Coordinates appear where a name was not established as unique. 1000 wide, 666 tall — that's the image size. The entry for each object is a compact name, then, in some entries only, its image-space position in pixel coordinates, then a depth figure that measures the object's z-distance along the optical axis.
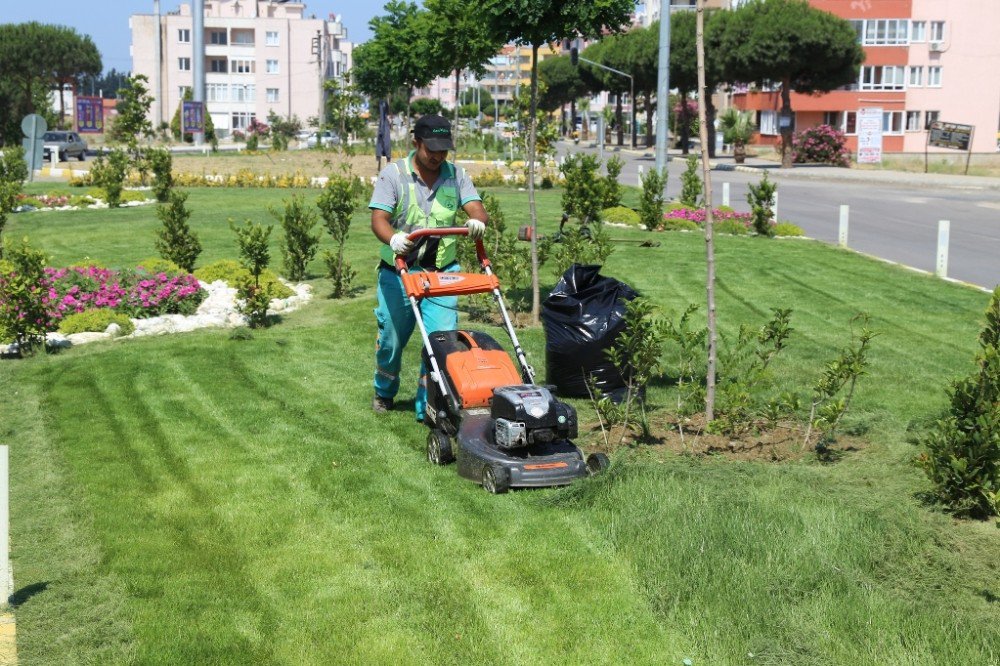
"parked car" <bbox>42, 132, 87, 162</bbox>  60.12
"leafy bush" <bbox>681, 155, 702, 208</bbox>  23.95
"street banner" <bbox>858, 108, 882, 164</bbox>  56.44
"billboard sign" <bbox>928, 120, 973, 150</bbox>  53.91
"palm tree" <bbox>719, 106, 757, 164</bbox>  56.56
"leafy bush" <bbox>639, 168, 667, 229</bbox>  21.11
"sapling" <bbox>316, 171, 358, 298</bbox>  14.14
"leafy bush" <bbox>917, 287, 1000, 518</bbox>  5.88
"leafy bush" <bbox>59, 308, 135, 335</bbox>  11.80
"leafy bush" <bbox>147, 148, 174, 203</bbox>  27.39
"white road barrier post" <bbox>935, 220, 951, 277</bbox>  16.89
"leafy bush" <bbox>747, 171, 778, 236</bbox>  20.64
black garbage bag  8.77
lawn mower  6.49
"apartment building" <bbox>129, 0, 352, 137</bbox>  114.75
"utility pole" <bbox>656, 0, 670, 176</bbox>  25.20
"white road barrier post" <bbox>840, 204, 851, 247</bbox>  20.20
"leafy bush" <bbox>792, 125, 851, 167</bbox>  58.69
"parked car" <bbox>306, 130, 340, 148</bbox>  64.43
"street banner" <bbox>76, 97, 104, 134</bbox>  74.75
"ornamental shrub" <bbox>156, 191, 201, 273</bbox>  15.28
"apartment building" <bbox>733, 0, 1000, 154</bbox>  73.06
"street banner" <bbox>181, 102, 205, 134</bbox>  66.25
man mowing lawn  7.68
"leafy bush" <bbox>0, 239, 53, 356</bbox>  10.91
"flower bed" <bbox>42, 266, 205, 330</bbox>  12.34
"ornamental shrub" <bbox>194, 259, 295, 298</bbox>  13.75
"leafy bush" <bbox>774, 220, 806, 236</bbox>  21.36
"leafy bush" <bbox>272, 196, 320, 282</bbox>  14.61
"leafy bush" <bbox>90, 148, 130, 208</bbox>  28.02
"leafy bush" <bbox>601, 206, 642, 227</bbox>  22.36
